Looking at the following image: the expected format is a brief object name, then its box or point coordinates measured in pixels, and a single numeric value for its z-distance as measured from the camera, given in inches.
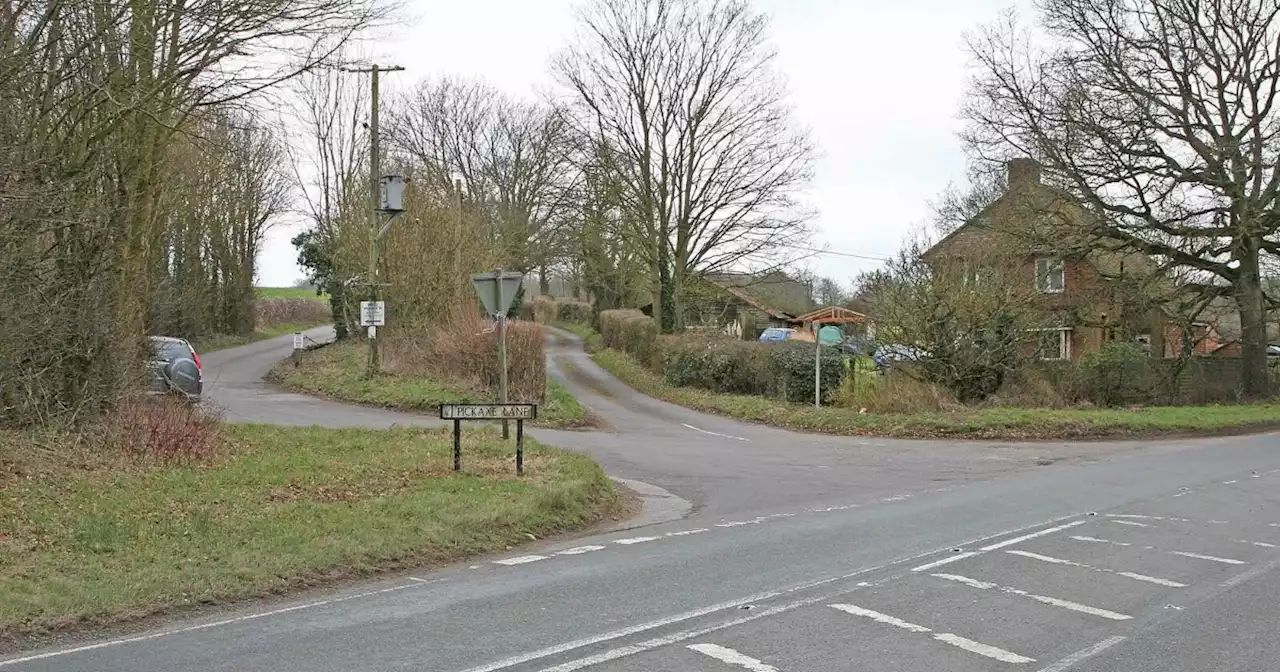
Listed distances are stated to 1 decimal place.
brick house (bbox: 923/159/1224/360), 1088.8
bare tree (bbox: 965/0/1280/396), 1114.1
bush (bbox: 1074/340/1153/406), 1073.5
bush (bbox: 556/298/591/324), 2736.2
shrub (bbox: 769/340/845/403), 1060.5
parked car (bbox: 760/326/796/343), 1736.5
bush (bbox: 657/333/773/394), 1184.0
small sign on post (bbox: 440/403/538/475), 468.1
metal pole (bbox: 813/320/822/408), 1004.3
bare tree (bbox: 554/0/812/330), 1563.7
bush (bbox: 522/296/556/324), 2758.4
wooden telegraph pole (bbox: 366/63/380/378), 1064.8
